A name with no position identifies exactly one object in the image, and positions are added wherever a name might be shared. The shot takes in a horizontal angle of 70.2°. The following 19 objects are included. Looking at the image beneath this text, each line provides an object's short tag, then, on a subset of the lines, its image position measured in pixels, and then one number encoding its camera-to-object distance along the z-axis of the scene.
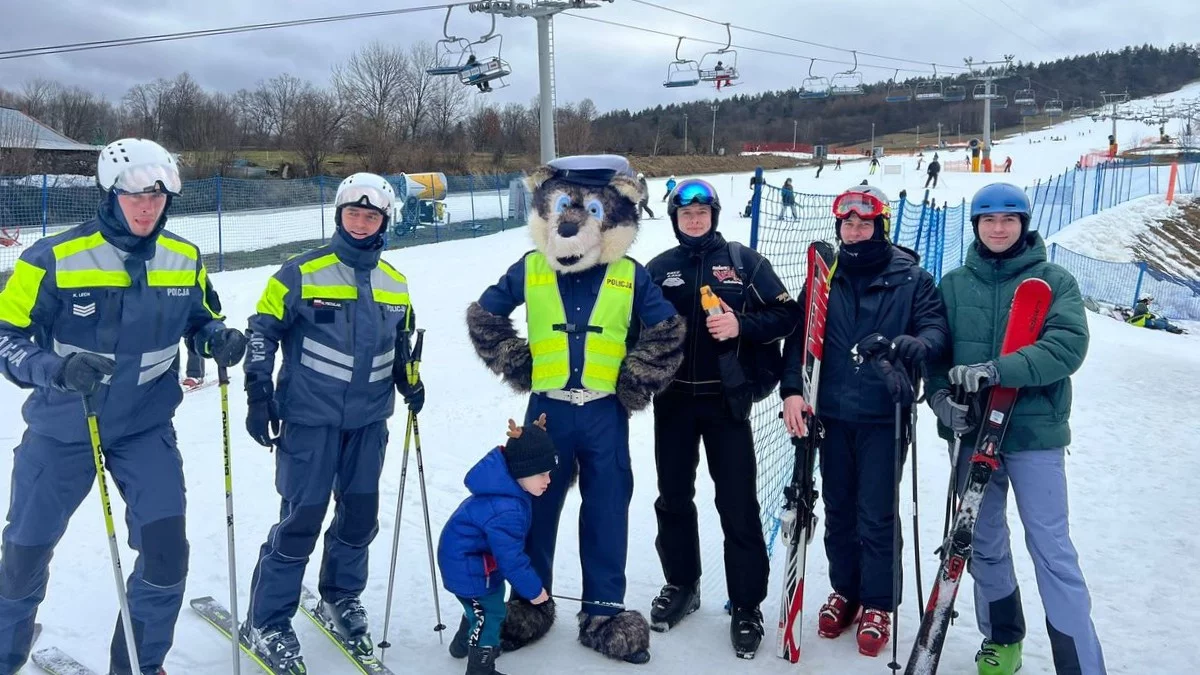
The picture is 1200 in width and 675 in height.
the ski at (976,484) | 3.06
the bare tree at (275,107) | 48.72
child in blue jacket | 3.16
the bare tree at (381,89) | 48.53
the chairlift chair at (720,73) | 24.45
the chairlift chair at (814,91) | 36.28
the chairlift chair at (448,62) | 17.78
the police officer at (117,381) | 2.85
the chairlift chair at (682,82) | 24.26
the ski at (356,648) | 3.33
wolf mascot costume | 3.47
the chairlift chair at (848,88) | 32.53
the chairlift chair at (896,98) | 44.44
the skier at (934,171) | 34.53
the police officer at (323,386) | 3.25
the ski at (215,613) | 3.59
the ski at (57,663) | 3.23
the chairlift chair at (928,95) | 42.62
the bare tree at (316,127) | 38.66
